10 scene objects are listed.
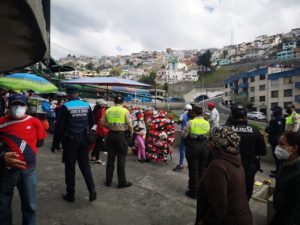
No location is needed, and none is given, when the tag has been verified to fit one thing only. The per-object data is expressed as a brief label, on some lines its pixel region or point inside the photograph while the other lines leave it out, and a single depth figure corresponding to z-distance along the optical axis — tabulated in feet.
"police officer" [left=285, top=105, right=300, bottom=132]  23.04
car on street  151.36
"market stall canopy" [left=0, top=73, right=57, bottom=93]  27.70
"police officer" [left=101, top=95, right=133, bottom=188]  17.42
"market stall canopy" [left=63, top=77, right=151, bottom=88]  30.76
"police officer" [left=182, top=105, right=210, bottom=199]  16.82
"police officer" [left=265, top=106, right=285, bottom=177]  22.70
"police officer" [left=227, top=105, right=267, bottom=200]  12.56
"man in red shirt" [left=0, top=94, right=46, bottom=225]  10.09
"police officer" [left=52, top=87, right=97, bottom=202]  14.66
